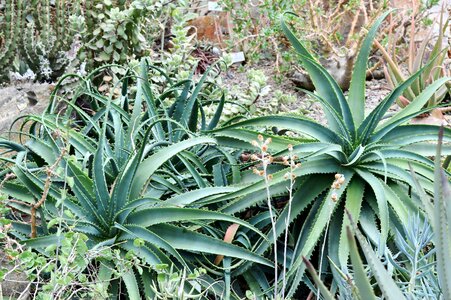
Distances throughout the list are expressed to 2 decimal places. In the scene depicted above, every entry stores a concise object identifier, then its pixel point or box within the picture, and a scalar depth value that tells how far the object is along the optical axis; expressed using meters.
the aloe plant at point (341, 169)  2.26
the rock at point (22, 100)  3.52
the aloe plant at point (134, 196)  2.11
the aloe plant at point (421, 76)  3.76
